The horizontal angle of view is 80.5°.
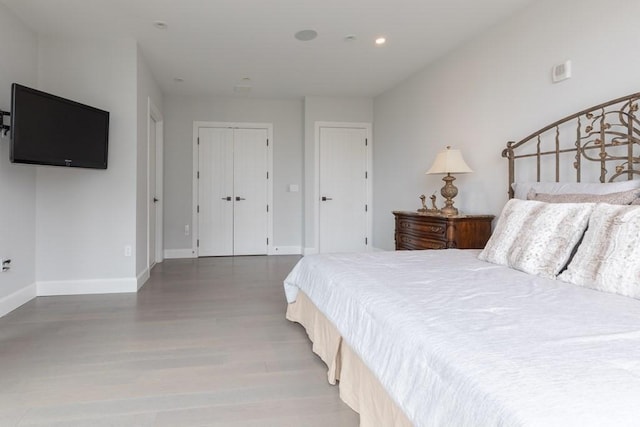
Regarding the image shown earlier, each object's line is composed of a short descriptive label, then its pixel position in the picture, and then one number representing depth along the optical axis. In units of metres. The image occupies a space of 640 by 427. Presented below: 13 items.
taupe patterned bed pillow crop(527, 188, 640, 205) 1.87
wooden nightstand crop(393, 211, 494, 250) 3.15
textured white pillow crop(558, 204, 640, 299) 1.48
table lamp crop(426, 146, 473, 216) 3.40
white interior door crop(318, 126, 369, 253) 5.96
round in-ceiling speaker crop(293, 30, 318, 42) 3.51
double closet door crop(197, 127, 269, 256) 5.86
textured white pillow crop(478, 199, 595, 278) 1.81
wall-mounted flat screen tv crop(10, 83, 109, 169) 2.78
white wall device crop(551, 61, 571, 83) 2.62
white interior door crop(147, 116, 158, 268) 4.62
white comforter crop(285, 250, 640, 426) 0.74
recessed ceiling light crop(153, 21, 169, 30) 3.30
